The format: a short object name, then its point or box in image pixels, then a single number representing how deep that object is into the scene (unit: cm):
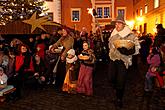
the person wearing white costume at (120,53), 426
